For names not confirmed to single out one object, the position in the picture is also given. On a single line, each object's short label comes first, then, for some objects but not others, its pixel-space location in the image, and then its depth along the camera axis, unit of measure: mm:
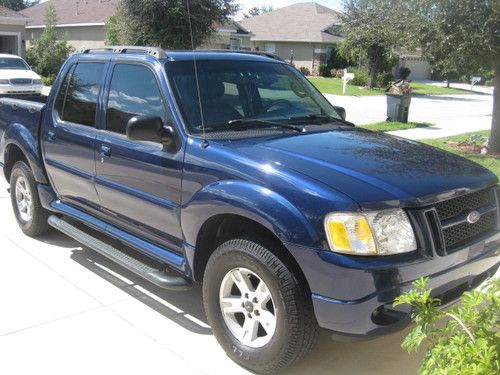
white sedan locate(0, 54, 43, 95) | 21156
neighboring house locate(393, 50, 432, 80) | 56191
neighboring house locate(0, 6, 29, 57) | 33891
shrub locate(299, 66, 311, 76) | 48638
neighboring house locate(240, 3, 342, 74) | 49719
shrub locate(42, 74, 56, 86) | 30016
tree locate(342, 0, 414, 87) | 33469
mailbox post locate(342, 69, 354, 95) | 26791
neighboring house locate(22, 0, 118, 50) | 37688
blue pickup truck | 2998
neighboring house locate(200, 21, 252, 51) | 35700
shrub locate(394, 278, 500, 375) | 2059
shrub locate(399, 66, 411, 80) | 42894
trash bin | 16875
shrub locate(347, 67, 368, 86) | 39344
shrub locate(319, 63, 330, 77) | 48250
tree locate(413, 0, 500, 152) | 9977
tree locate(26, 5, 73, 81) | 31906
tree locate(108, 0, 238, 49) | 22125
